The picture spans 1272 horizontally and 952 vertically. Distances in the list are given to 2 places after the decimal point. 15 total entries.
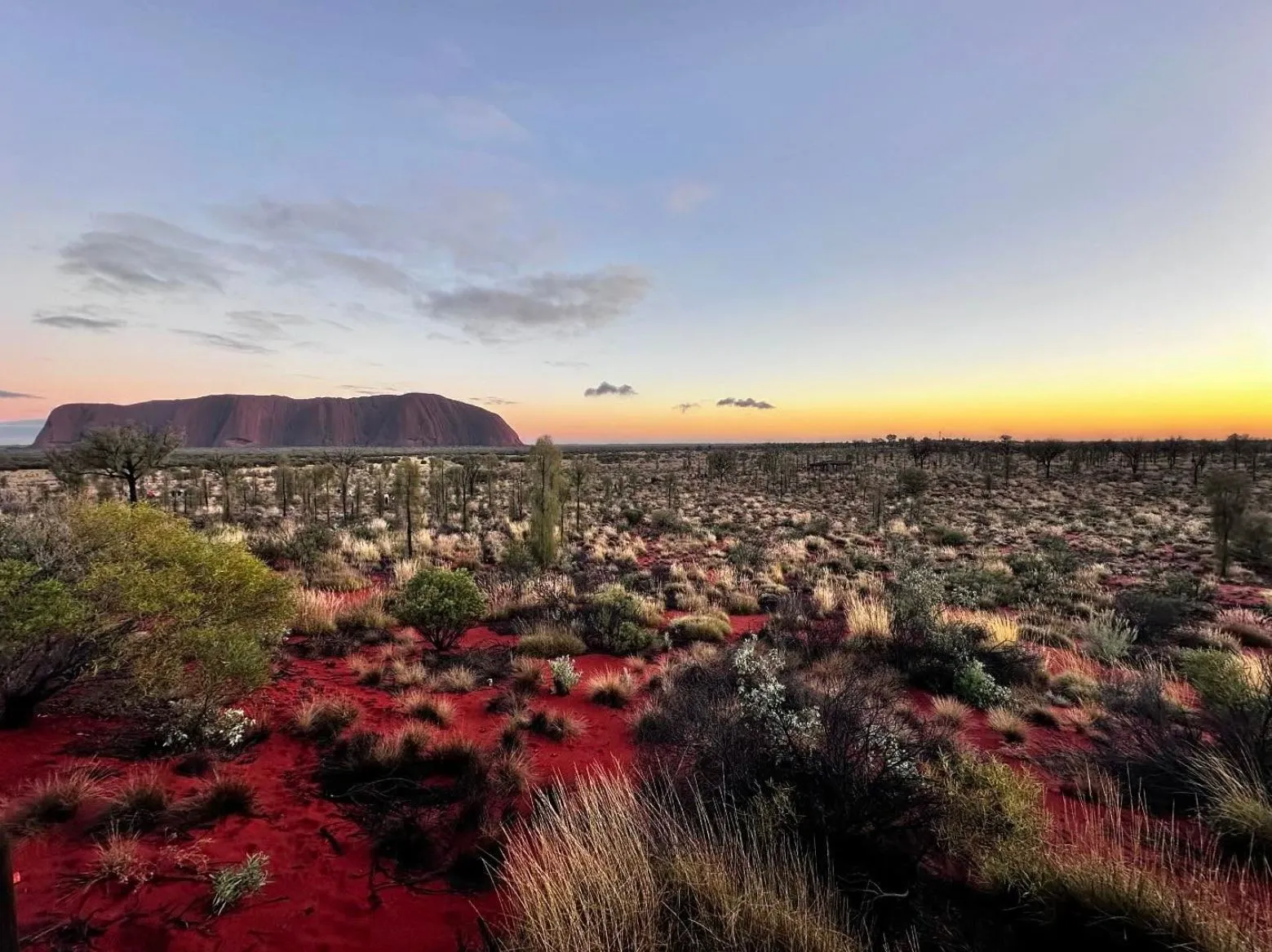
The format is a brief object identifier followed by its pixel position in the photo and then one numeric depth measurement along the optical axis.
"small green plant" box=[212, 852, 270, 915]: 3.50
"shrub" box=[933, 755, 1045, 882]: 3.54
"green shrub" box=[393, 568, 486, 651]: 9.27
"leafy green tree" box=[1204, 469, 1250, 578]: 16.23
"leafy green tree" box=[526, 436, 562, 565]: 15.42
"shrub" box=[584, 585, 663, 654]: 9.80
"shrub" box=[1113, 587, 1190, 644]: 10.61
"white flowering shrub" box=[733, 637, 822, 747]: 4.63
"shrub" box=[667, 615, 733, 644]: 10.35
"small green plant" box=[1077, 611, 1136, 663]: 8.98
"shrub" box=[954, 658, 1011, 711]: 7.23
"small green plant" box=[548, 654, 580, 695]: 7.75
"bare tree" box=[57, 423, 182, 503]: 14.12
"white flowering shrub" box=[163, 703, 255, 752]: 5.37
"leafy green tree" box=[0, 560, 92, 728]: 4.66
